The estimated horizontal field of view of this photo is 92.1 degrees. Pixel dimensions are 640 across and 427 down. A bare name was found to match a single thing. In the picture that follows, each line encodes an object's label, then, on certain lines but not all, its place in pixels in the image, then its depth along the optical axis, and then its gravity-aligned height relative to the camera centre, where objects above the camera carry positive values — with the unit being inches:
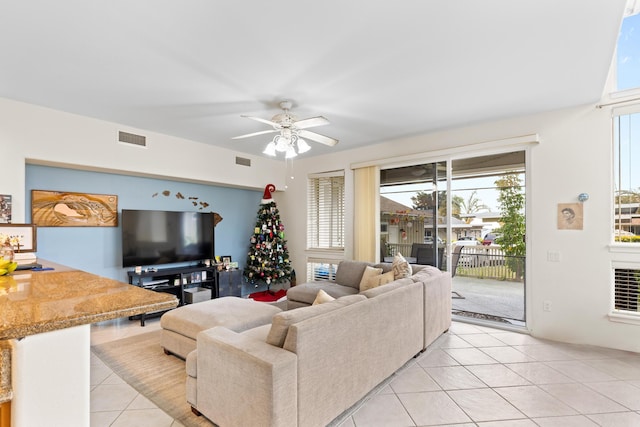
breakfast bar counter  38.1 -17.2
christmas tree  220.5 -25.3
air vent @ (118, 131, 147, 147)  158.6 +40.5
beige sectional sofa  66.3 -36.8
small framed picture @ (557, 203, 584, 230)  135.2 -1.0
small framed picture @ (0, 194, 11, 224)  125.4 +3.2
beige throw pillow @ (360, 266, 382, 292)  159.9 -31.6
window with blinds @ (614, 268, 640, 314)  126.2 -31.8
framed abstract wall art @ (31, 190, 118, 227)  145.6 +3.3
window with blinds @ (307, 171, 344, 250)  222.1 +2.7
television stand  171.3 -38.9
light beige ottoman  112.8 -39.5
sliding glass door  157.8 -7.1
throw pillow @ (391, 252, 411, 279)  145.2 -26.0
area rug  89.4 -56.3
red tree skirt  219.2 -59.6
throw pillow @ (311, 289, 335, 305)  98.1 -26.8
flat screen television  168.2 -12.8
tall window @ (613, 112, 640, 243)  128.4 +15.4
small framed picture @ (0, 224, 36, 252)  118.1 -7.4
